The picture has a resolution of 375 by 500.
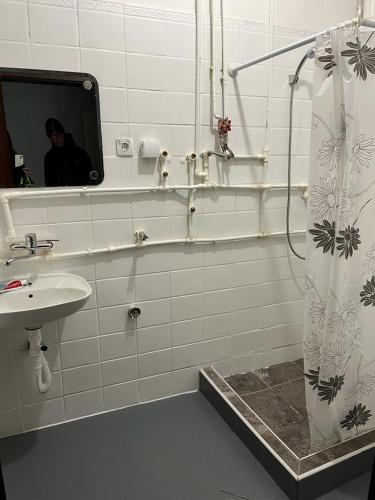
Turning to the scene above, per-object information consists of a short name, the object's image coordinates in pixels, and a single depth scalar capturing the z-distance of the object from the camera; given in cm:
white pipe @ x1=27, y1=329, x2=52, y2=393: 171
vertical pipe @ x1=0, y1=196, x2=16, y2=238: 163
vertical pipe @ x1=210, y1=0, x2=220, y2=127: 182
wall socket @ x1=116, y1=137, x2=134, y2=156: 178
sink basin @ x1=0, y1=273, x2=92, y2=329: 142
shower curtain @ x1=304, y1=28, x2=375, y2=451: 130
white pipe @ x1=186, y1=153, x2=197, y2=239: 192
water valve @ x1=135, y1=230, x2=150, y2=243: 189
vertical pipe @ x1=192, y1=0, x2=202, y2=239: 180
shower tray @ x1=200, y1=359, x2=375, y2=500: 149
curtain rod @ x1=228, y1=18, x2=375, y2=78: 125
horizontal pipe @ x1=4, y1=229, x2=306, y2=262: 175
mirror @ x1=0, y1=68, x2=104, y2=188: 159
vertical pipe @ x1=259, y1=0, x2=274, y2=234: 197
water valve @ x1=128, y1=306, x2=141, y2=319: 196
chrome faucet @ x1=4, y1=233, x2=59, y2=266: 165
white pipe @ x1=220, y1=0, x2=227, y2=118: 183
